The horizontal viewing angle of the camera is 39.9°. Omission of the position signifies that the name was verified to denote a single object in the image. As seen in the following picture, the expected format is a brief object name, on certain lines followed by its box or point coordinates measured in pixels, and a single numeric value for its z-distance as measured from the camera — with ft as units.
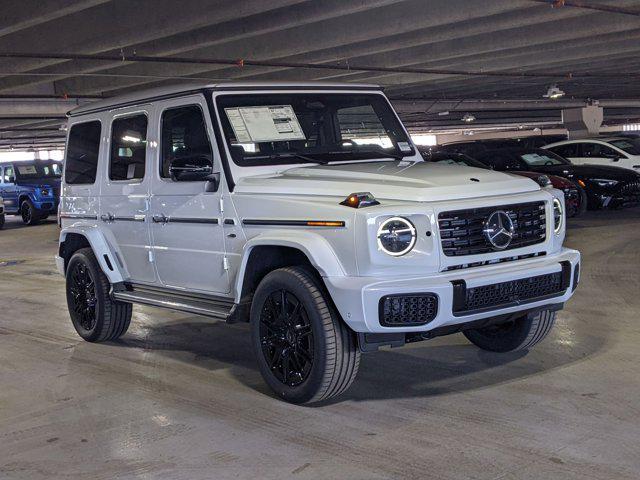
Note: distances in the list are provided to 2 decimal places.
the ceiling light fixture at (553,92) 87.35
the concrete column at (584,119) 135.13
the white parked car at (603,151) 64.34
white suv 16.71
